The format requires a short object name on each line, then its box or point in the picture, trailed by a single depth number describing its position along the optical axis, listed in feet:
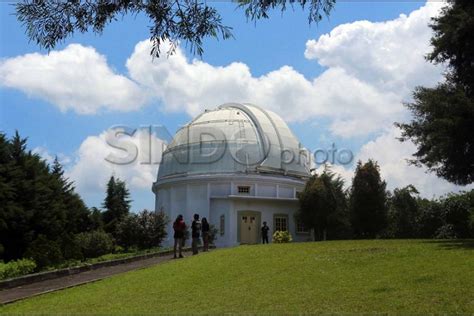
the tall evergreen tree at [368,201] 121.90
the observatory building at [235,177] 133.69
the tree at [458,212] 125.59
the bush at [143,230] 107.45
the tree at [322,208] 124.88
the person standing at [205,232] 79.77
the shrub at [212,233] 111.14
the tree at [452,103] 62.34
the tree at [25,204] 74.74
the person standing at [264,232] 106.42
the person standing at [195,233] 75.56
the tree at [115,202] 169.37
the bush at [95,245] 108.88
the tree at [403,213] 136.15
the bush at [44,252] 71.12
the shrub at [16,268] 55.72
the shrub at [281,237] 107.36
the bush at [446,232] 125.25
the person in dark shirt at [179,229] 71.15
